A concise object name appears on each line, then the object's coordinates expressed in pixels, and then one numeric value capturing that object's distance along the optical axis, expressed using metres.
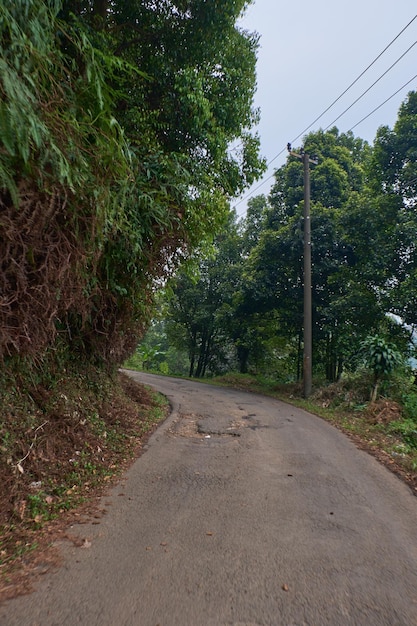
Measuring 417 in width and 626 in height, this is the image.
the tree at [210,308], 21.27
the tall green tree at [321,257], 14.29
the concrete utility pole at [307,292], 13.88
